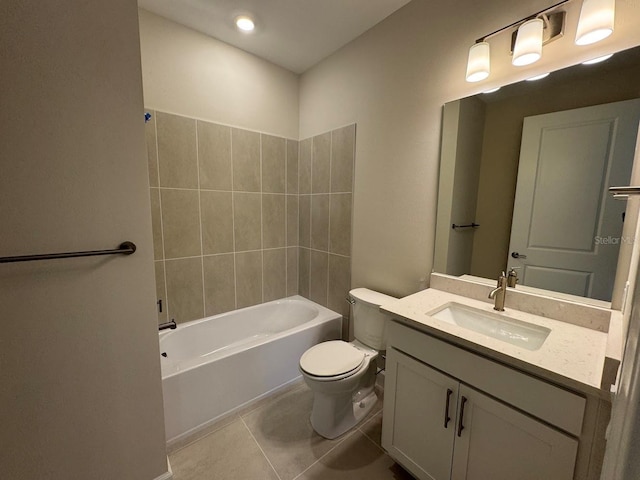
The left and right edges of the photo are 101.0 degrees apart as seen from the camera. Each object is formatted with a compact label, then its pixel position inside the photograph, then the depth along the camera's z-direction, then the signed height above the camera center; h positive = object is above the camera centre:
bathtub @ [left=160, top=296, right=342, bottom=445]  1.51 -1.04
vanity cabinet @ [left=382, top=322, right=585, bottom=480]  0.81 -0.74
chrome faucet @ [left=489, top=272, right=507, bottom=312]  1.25 -0.38
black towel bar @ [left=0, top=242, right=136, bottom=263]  0.83 -0.17
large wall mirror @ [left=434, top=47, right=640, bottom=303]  1.04 +0.17
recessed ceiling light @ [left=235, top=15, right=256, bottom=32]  1.73 +1.23
